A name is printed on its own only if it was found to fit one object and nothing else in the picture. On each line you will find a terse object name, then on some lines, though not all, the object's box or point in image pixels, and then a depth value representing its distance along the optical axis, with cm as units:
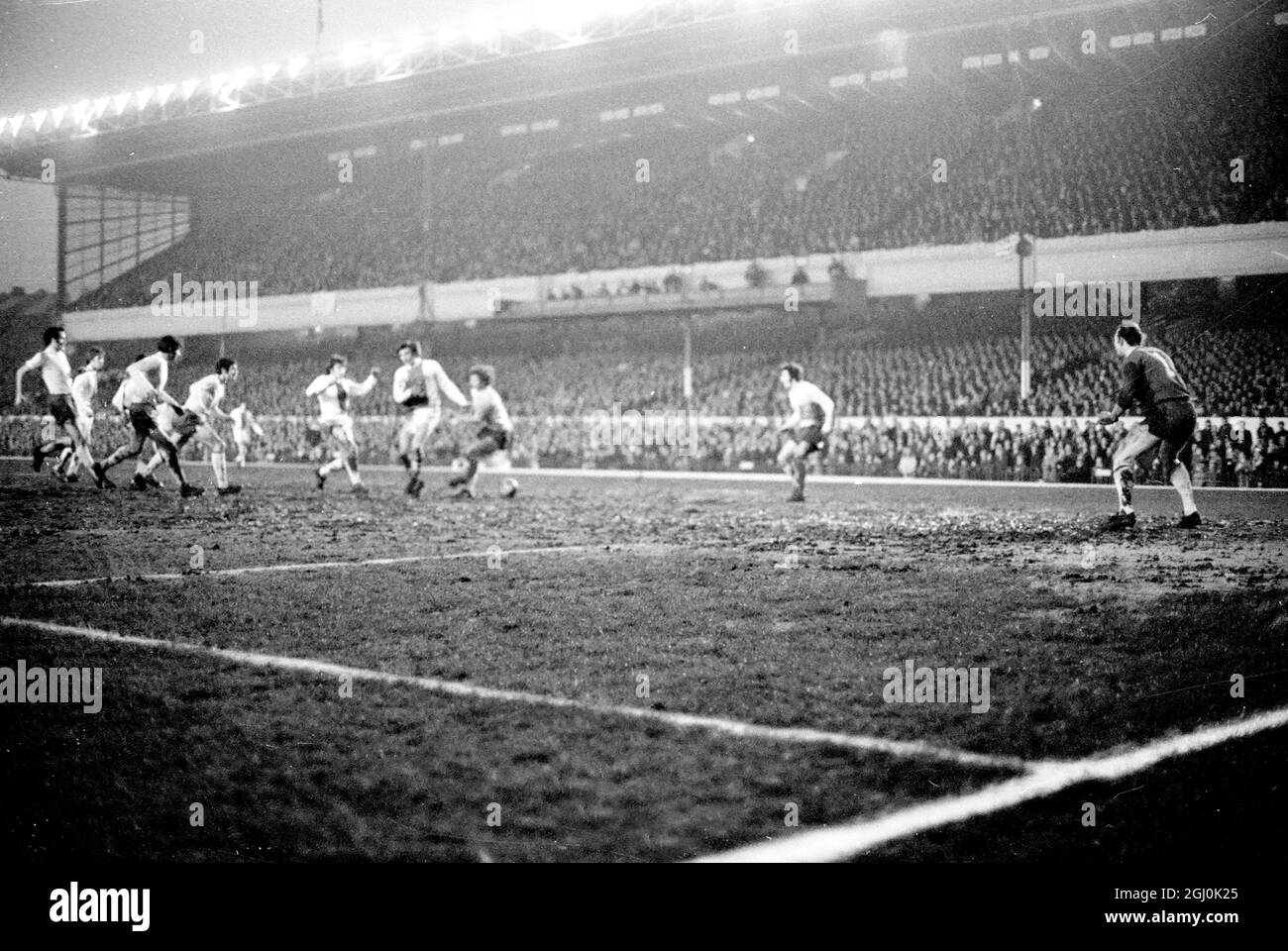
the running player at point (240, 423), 1965
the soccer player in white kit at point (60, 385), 1533
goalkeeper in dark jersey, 1075
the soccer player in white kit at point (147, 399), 1464
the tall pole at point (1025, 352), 2459
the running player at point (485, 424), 1569
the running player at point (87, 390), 1645
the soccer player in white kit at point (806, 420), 1509
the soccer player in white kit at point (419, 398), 1570
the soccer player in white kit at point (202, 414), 1495
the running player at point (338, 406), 1623
